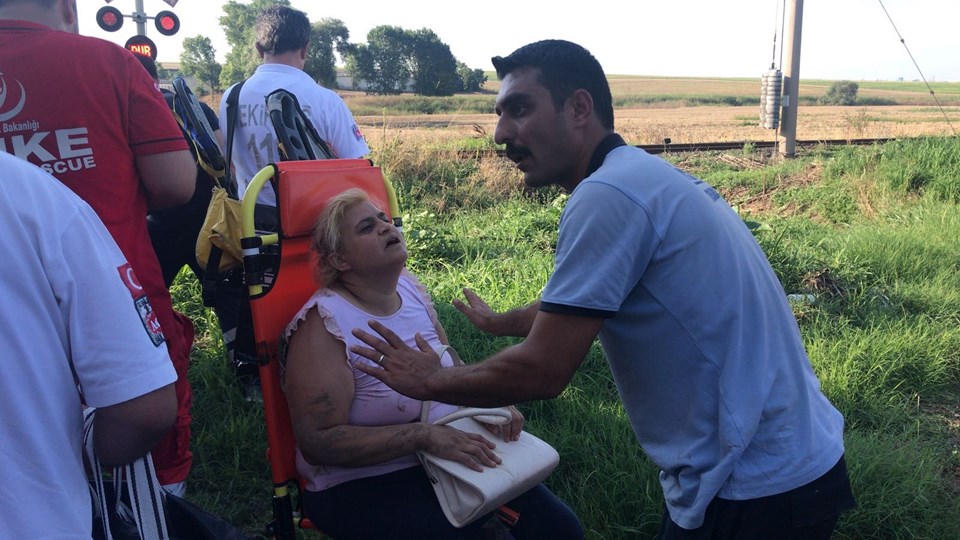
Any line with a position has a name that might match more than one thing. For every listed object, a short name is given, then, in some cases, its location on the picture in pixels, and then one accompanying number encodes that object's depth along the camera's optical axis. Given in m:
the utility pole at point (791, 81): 12.17
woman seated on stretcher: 2.25
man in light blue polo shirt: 1.65
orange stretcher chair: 2.44
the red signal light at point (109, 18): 8.86
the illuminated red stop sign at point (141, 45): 8.10
